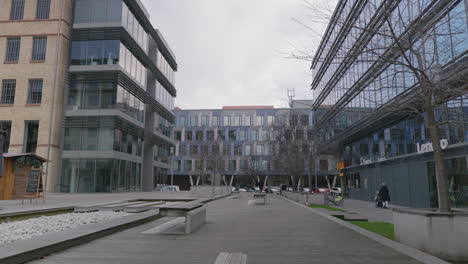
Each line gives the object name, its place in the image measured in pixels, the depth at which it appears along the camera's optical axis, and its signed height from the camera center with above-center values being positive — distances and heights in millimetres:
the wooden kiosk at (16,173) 20438 +349
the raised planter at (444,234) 5867 -884
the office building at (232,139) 76500 +9349
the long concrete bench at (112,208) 14538 -1166
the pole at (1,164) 13562 +583
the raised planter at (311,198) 22891 -1106
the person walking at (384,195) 20625 -797
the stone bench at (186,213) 8523 -807
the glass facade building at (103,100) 33781 +8042
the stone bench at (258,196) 22284 -975
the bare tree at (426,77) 6738 +2203
